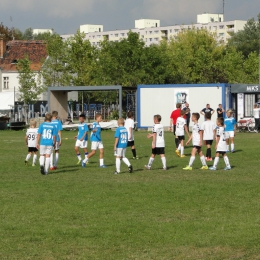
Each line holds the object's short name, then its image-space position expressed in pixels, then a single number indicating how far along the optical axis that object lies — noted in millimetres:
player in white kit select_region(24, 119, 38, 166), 23103
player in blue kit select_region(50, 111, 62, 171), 22125
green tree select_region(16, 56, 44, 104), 69812
